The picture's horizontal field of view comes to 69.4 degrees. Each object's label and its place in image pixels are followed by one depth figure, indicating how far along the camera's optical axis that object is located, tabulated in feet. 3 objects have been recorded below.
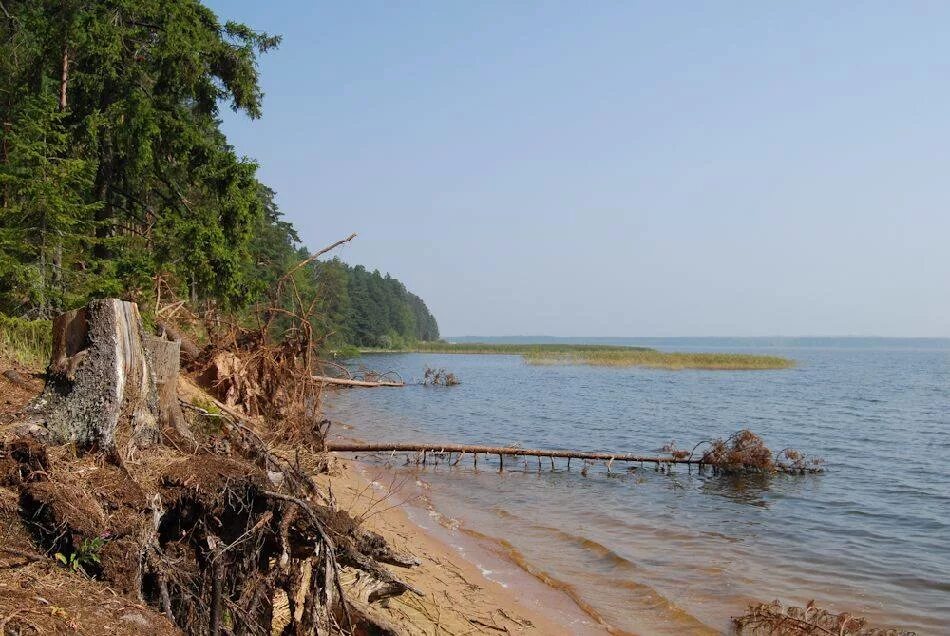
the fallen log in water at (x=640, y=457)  53.06
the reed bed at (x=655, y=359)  210.18
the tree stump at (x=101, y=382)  14.48
